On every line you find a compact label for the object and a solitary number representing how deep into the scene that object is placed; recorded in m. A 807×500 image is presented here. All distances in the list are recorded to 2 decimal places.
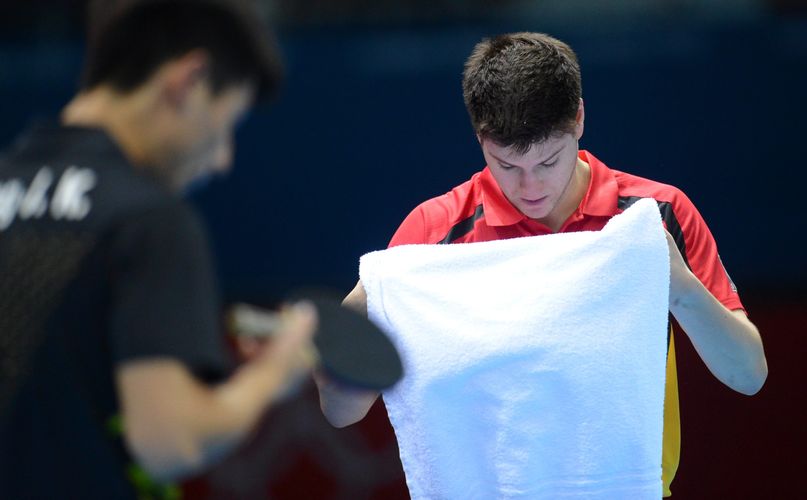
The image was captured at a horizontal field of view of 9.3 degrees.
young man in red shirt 6.87
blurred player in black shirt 6.32
